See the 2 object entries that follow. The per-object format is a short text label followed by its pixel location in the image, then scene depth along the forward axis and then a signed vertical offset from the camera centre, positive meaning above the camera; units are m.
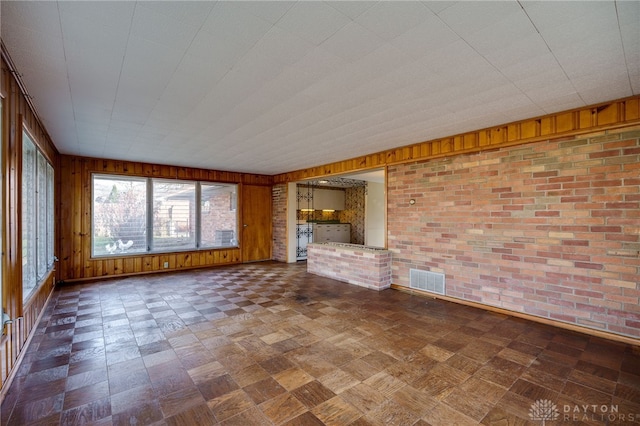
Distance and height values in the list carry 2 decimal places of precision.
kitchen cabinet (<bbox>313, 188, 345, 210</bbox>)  10.02 +0.51
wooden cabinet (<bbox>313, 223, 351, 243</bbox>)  9.46 -0.68
